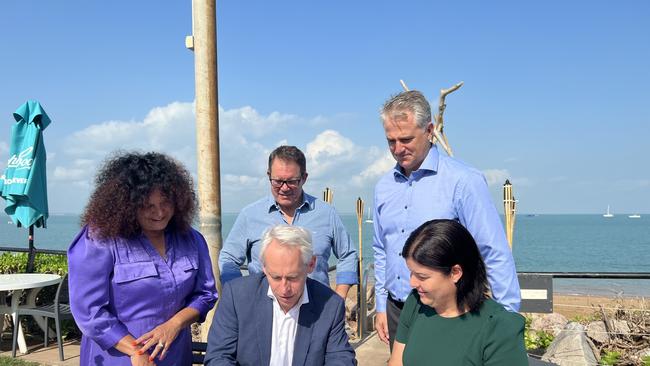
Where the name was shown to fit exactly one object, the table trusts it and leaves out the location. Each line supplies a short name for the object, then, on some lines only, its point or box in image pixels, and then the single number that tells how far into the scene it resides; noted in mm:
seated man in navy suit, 1960
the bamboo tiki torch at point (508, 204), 5004
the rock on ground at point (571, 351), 4258
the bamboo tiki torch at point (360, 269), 5500
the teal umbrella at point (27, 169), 5328
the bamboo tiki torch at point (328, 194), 5745
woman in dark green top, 1676
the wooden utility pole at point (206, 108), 3592
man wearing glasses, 2758
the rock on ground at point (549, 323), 5391
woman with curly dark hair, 1921
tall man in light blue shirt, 2102
